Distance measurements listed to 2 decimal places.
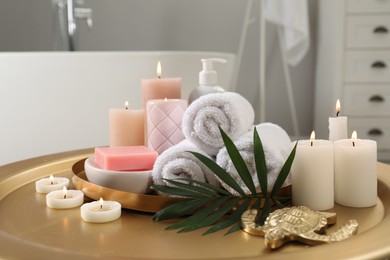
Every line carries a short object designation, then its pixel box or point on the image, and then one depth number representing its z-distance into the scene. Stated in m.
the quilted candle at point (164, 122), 0.91
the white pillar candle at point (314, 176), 0.76
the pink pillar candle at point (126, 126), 0.99
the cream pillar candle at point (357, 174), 0.77
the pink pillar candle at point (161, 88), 1.01
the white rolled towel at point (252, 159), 0.79
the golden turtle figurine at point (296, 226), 0.62
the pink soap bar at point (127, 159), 0.81
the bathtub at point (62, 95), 2.05
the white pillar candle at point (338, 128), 0.90
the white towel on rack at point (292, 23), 3.05
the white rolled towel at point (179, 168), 0.79
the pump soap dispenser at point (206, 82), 0.98
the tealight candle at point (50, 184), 0.88
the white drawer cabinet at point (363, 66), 2.80
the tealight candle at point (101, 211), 0.71
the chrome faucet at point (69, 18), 3.01
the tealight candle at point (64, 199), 0.78
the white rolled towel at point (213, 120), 0.81
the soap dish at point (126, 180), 0.80
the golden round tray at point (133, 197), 0.75
